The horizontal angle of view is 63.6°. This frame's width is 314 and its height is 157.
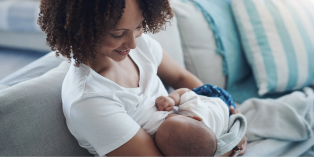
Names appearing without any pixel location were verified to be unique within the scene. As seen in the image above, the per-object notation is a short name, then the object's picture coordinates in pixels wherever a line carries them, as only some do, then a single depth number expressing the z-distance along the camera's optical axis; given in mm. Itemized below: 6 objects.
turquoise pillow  1508
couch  785
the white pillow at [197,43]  1486
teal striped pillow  1483
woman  723
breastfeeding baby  841
